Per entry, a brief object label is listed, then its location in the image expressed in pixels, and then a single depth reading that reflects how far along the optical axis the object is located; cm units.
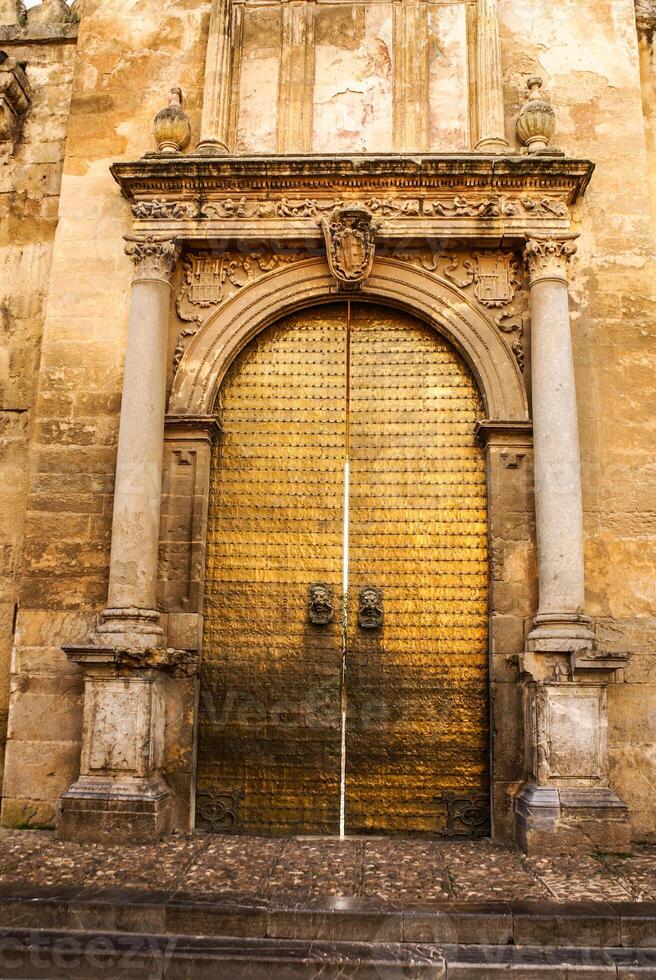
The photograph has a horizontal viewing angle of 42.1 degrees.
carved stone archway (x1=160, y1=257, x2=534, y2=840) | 710
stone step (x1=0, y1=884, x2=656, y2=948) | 470
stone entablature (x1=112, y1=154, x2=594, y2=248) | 768
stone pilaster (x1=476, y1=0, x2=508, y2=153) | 805
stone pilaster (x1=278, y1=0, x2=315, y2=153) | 830
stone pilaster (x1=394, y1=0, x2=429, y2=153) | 826
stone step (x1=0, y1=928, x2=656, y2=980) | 444
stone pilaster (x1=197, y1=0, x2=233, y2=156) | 818
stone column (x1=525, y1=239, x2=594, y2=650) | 687
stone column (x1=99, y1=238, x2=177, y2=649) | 704
